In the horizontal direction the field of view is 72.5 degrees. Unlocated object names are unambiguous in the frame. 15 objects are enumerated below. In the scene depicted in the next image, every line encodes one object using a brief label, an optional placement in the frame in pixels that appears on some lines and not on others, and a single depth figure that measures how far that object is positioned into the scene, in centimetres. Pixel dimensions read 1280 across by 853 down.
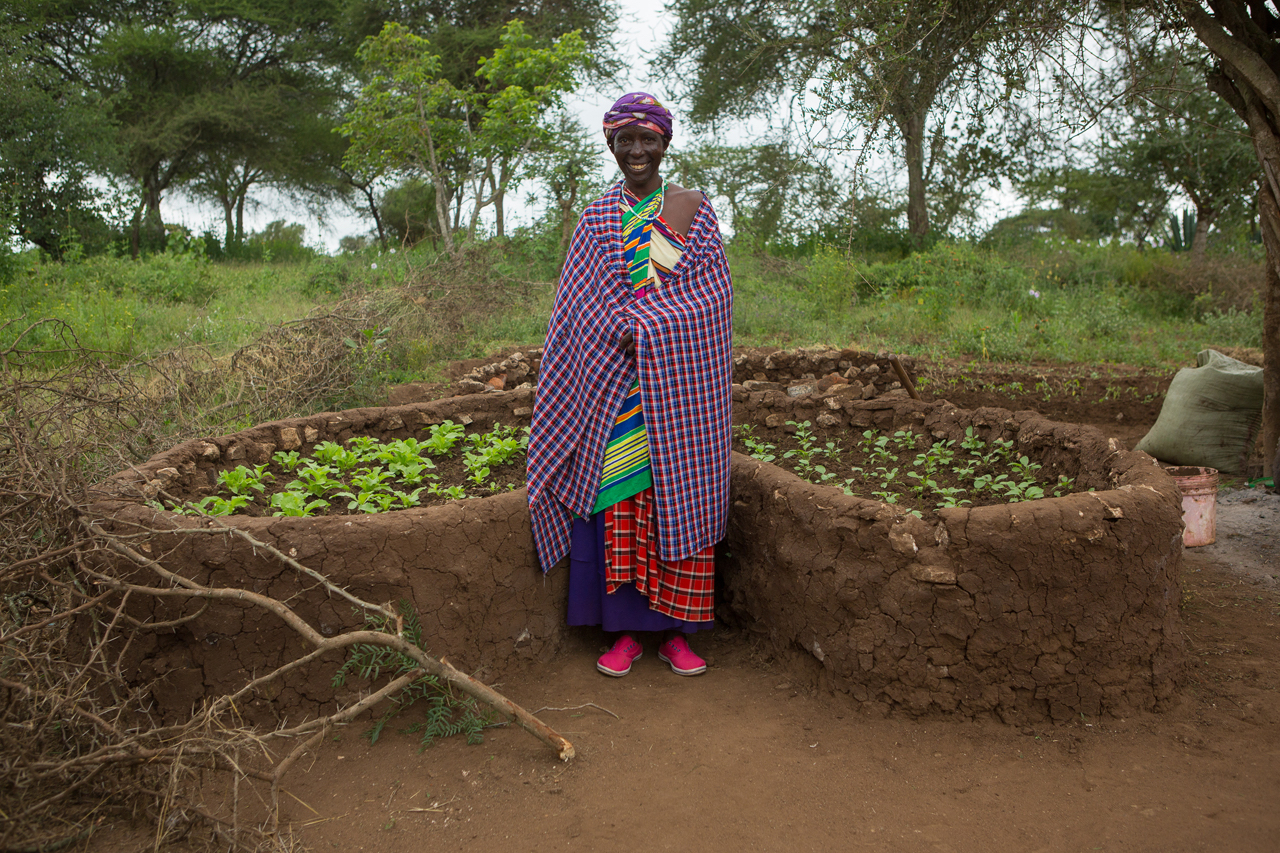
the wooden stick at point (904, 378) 451
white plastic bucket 393
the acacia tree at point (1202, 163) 1136
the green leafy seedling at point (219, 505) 289
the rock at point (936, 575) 249
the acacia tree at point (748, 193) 1419
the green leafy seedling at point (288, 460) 350
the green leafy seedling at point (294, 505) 295
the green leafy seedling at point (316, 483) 322
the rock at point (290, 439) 369
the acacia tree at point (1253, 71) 368
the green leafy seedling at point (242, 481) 314
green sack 496
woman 288
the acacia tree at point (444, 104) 1260
